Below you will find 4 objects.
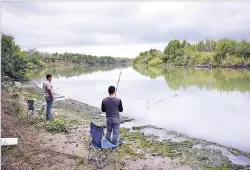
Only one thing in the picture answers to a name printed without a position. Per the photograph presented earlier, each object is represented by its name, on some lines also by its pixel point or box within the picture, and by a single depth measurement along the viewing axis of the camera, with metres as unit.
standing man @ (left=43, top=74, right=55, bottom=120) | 7.04
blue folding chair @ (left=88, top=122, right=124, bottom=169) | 4.30
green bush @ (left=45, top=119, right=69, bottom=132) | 6.57
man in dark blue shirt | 4.56
